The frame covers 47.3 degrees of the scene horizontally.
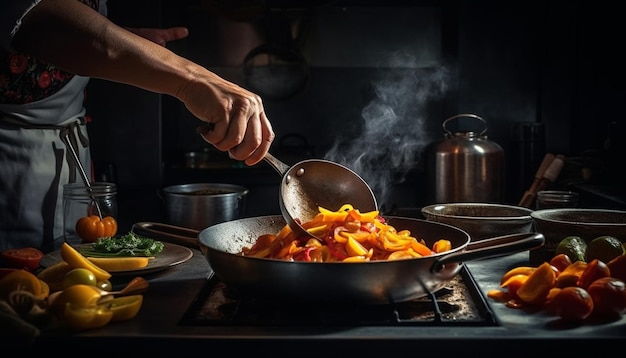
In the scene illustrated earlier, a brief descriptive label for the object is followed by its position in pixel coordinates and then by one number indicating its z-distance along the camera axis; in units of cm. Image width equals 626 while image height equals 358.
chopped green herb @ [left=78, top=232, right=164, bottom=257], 173
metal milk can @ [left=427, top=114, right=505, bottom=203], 323
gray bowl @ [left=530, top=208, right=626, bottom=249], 174
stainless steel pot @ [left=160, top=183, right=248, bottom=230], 263
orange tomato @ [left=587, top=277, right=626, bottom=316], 128
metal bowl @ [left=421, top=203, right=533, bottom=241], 190
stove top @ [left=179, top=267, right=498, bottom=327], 128
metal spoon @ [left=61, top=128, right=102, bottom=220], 248
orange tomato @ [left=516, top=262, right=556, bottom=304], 137
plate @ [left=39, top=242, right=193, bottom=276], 161
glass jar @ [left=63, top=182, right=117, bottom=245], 229
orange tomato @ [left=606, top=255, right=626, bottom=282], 145
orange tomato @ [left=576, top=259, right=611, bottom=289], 137
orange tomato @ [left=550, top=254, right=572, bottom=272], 155
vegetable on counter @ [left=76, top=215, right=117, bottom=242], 213
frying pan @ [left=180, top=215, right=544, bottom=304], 128
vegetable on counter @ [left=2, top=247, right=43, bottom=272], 171
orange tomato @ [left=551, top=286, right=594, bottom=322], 126
